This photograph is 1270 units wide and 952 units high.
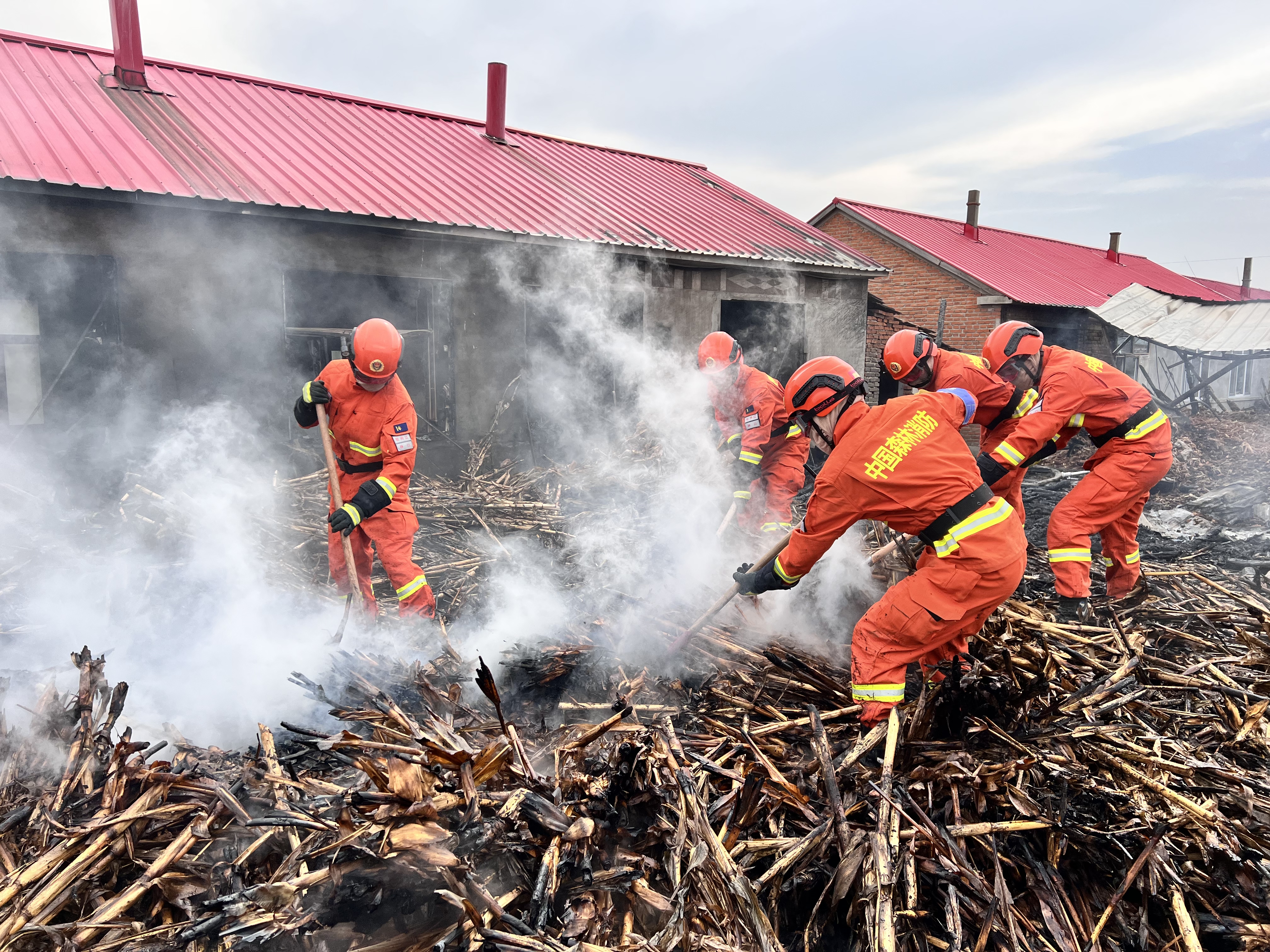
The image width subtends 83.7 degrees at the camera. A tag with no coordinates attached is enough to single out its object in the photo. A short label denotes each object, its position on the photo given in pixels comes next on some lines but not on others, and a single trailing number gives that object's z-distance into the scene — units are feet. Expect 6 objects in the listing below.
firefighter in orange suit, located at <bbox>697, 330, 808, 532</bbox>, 18.71
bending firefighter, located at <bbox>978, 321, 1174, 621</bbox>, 16.20
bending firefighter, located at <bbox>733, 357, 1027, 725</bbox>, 10.67
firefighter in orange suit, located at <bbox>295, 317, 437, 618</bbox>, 14.60
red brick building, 52.37
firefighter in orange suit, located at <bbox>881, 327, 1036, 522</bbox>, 17.11
